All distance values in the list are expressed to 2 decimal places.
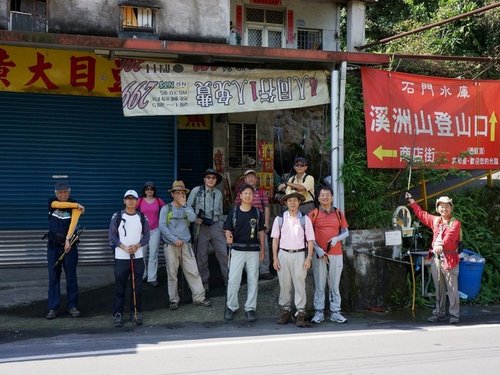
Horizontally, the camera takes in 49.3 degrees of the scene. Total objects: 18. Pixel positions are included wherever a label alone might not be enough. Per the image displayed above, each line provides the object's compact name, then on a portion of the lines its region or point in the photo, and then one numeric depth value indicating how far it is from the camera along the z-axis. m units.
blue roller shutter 10.16
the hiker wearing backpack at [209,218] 8.28
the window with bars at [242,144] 12.98
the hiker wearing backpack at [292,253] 7.47
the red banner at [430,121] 9.24
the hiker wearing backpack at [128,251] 7.28
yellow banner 9.80
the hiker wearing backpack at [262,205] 8.36
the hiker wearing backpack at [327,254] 7.75
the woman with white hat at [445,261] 7.89
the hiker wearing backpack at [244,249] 7.61
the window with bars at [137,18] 9.89
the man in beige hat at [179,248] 7.93
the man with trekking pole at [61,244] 7.50
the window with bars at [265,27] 13.66
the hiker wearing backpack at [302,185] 8.27
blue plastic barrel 8.99
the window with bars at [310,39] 14.20
